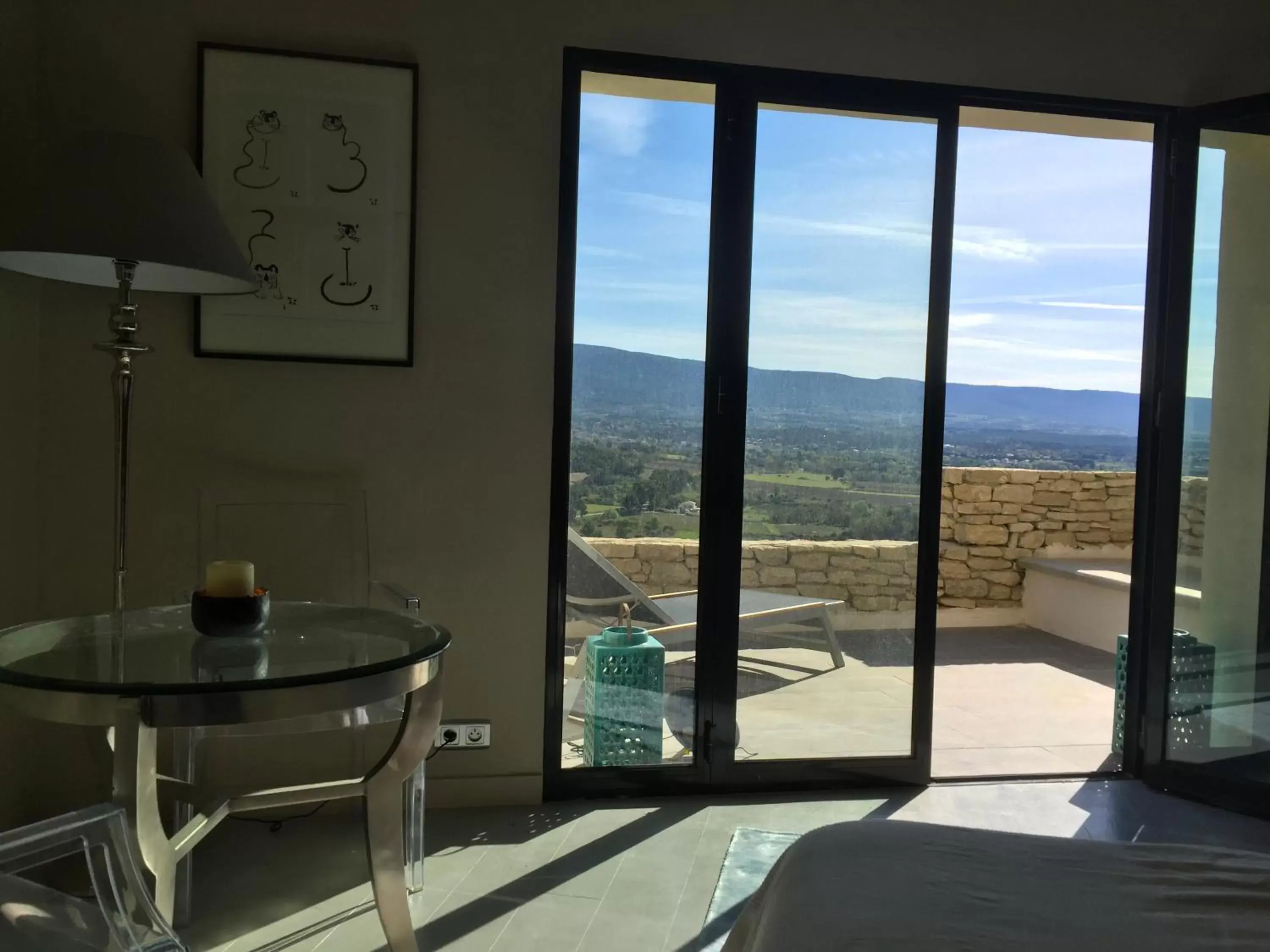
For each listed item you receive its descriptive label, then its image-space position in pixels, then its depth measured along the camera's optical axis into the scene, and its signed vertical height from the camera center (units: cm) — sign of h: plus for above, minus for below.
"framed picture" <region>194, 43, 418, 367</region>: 258 +60
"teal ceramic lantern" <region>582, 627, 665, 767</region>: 294 -81
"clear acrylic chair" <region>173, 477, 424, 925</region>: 260 -32
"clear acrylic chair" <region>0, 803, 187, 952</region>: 113 -58
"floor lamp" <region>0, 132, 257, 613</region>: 177 +36
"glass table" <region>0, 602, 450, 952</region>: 154 -44
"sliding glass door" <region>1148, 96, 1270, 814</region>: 309 -9
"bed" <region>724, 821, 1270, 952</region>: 106 -53
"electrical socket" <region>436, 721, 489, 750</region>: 278 -88
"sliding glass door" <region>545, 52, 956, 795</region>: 289 +3
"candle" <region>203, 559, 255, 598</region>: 186 -31
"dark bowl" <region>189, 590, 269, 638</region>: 184 -37
